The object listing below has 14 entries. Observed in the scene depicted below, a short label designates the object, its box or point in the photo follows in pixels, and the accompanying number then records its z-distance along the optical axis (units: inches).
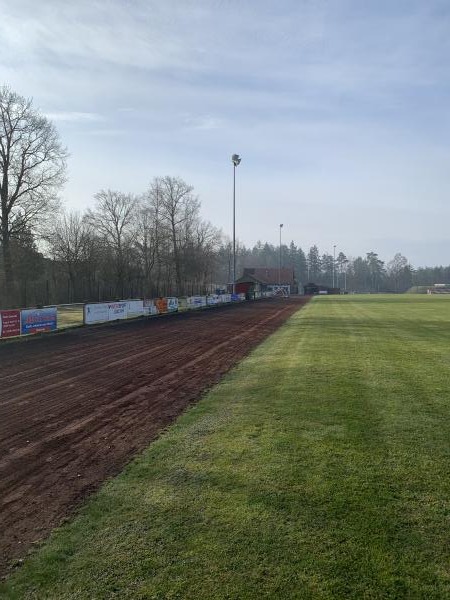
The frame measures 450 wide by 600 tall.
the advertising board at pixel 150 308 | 1292.4
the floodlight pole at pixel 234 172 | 1585.0
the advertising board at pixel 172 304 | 1449.1
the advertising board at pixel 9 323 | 743.7
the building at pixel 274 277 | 4274.1
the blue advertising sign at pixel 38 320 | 800.9
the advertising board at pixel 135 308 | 1184.9
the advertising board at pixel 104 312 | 996.6
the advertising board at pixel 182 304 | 1624.3
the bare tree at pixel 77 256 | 2186.3
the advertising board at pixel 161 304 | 1370.0
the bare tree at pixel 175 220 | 2647.6
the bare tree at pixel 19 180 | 1446.9
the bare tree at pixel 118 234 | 2396.7
